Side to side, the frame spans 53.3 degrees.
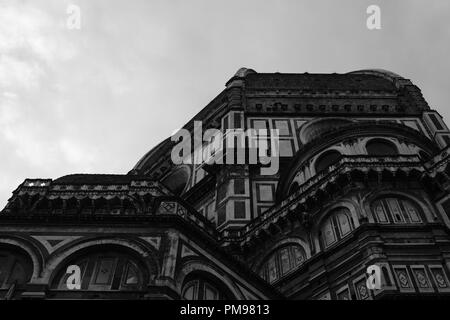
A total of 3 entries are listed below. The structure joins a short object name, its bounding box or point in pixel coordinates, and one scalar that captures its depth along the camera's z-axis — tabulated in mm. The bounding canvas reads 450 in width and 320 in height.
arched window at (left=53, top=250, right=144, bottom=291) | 15433
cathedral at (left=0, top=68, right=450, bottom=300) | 16125
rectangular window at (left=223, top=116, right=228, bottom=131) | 38725
